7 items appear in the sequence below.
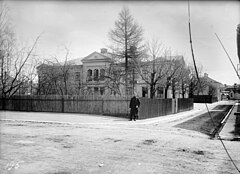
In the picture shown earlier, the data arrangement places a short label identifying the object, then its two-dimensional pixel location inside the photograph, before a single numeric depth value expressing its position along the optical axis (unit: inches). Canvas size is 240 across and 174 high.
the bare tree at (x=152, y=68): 1011.8
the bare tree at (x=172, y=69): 1061.8
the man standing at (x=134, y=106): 674.2
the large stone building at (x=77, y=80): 1082.1
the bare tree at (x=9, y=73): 882.8
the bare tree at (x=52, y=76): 1200.8
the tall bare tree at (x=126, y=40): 1075.3
